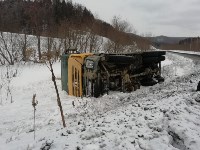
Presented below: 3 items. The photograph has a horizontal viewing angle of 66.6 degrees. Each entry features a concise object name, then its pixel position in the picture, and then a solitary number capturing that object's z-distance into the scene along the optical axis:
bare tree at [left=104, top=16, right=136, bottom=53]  18.02
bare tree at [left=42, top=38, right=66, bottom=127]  2.92
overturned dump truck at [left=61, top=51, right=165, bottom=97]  4.92
